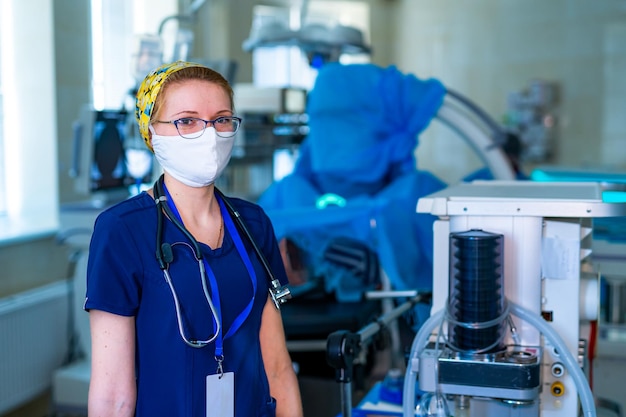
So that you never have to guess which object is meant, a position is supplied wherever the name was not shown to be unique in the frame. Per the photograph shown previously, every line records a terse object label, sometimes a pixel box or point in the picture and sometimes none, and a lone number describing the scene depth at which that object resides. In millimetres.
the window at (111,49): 4137
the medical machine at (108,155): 2914
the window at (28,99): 3491
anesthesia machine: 1260
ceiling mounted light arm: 3793
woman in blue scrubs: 1171
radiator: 3033
